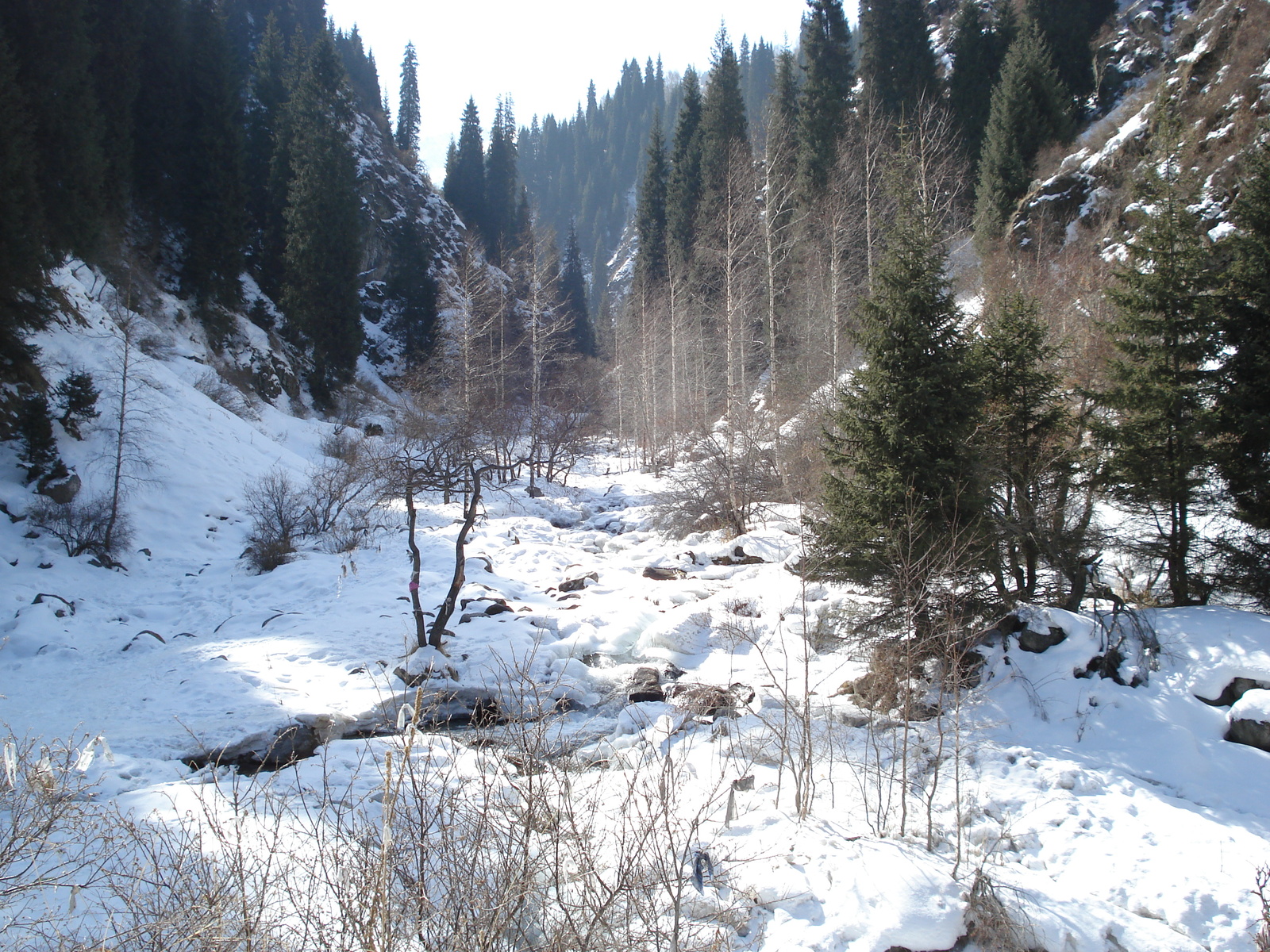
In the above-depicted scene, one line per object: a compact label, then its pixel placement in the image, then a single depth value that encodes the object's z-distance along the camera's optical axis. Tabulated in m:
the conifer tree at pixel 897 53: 29.42
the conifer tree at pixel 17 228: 12.88
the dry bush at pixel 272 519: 13.38
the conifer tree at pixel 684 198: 35.91
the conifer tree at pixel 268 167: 31.42
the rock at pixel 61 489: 12.40
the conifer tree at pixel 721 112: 33.50
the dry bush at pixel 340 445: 21.92
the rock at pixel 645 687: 8.19
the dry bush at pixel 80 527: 11.80
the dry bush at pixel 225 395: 21.31
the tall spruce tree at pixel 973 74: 28.22
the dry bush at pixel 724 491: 15.20
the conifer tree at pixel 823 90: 27.59
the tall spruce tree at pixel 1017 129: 22.52
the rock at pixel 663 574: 12.53
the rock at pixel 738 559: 12.67
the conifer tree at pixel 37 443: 12.55
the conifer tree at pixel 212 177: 25.47
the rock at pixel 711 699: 7.45
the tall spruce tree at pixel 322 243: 29.72
